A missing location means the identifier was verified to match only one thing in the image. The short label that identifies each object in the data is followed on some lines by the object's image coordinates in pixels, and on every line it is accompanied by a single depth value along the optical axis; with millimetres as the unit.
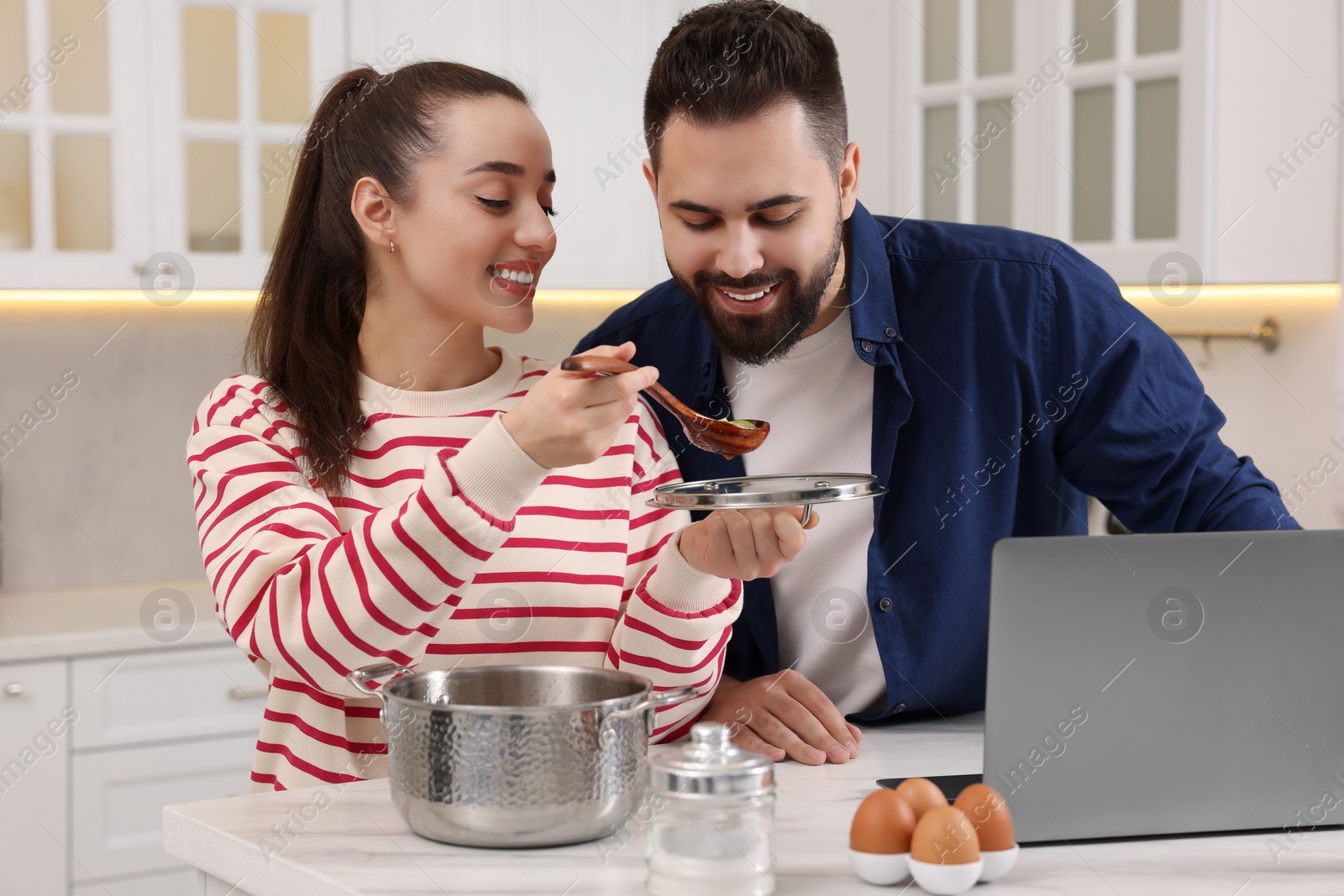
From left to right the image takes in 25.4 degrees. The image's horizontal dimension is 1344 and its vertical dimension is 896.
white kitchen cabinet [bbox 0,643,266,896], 3792
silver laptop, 2038
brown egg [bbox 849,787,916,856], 1999
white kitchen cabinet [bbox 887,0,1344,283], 3821
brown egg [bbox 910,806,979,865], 1977
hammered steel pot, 2027
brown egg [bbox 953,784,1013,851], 2001
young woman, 2284
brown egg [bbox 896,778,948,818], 2018
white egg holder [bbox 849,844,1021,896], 1977
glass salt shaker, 1955
